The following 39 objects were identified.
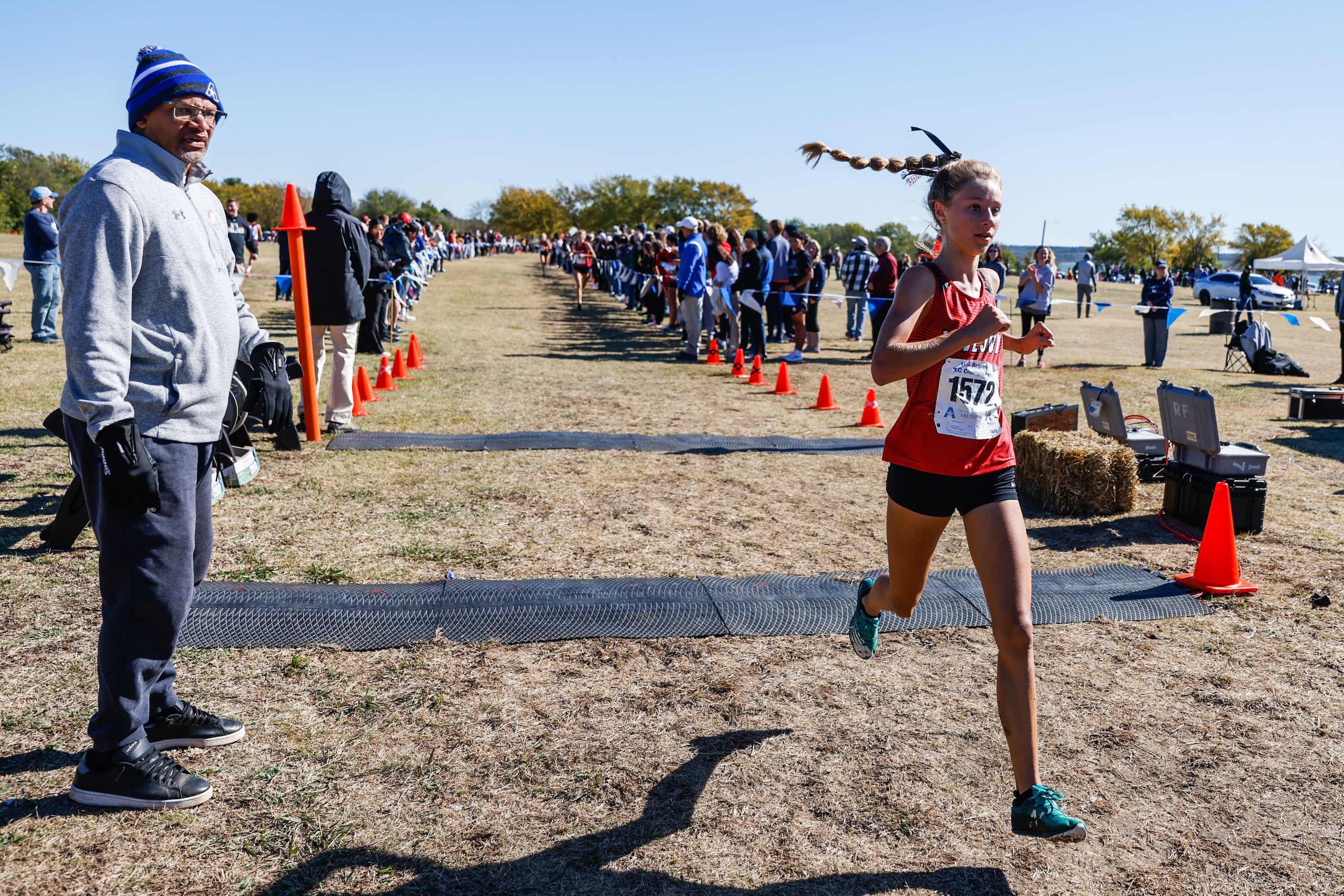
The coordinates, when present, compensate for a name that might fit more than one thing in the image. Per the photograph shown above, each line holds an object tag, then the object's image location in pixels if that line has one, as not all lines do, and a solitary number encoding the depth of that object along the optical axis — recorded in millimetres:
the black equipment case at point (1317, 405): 10852
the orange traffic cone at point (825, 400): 11234
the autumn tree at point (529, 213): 89125
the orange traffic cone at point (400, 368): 12422
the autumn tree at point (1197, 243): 79875
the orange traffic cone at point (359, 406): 9734
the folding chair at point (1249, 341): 15773
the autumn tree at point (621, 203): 74250
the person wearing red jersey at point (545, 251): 49594
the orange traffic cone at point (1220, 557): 5191
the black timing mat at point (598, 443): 8492
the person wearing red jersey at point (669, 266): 20047
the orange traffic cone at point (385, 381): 11469
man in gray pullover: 2621
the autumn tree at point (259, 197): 80375
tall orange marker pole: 7805
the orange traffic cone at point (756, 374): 13016
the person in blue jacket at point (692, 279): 15703
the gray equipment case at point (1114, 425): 7648
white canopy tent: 28359
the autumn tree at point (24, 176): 61594
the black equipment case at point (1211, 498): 6270
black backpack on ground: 15620
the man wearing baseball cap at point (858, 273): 18844
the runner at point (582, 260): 26578
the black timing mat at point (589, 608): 4387
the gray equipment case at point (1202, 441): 6297
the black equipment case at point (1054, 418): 8156
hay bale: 6762
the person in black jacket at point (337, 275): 8281
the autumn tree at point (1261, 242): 76625
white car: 35719
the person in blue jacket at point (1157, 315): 16016
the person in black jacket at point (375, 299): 14250
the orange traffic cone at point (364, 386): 10336
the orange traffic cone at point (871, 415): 10156
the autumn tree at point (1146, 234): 81062
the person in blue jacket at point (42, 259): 13531
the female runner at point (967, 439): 2807
